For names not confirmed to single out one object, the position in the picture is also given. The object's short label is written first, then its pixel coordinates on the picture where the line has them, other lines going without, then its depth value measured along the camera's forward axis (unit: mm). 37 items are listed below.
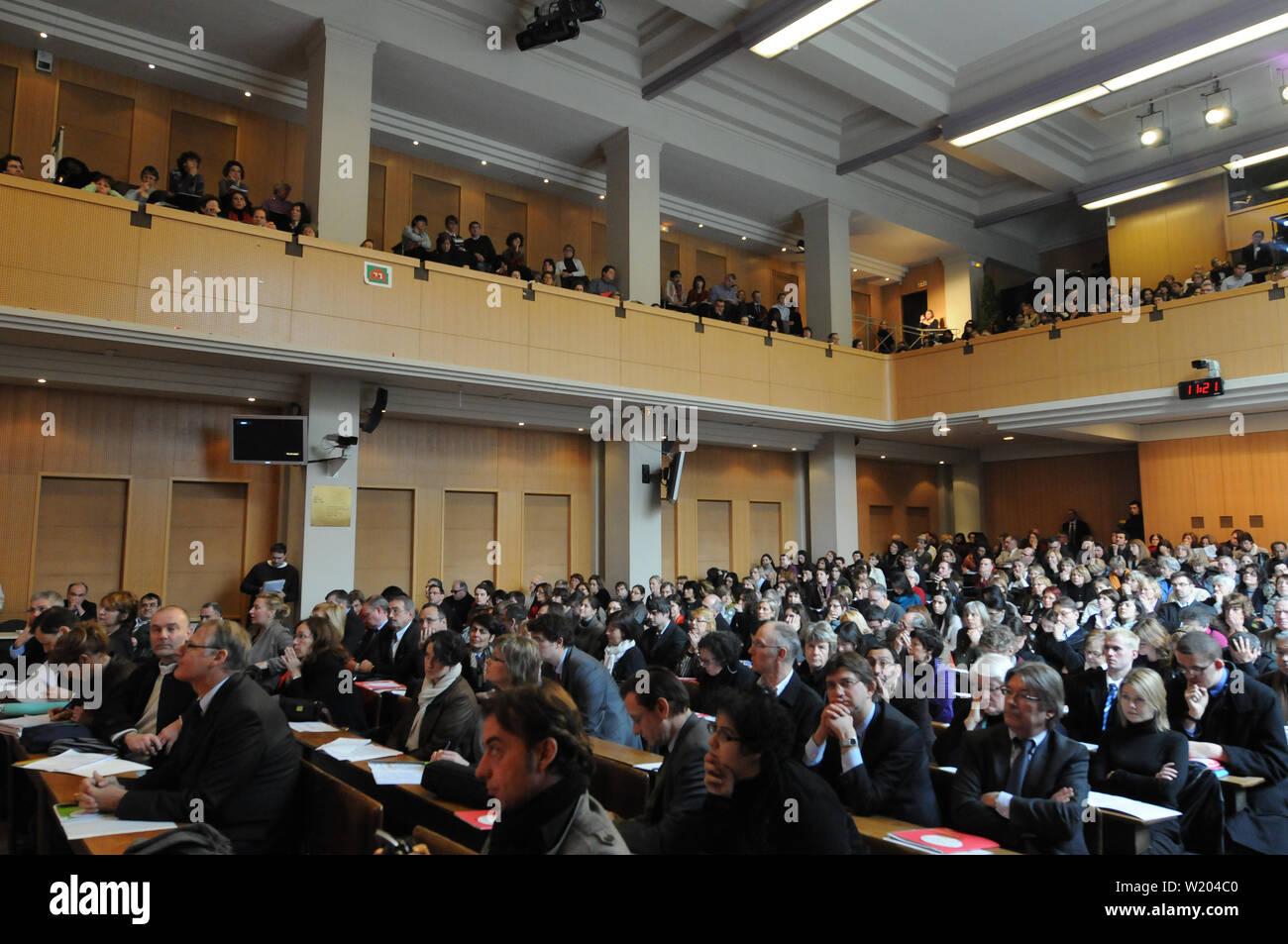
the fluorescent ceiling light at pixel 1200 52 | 10211
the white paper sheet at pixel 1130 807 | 3053
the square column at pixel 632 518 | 12148
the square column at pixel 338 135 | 9430
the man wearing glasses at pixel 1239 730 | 3654
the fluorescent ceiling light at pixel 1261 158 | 13548
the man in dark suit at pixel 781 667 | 4023
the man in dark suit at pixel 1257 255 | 11961
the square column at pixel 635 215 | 12133
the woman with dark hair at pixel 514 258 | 10898
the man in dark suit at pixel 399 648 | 6273
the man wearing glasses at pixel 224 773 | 2889
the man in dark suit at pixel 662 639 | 7035
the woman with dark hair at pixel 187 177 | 8922
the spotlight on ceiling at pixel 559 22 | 9688
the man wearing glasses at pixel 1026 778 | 2807
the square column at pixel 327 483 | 9305
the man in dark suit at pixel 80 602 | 7473
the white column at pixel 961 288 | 16859
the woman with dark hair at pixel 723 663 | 4934
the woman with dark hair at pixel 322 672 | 4930
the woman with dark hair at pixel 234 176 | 9383
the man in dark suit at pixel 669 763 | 2682
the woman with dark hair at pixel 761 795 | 2322
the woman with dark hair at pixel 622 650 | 5980
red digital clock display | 10820
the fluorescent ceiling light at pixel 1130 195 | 14727
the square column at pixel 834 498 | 14836
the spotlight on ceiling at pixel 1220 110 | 12180
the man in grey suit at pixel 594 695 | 4781
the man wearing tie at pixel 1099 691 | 4340
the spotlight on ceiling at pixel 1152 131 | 12680
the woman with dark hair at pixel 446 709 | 4023
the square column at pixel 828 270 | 14617
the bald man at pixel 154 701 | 3717
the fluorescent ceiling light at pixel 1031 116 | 11828
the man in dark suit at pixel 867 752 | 3189
